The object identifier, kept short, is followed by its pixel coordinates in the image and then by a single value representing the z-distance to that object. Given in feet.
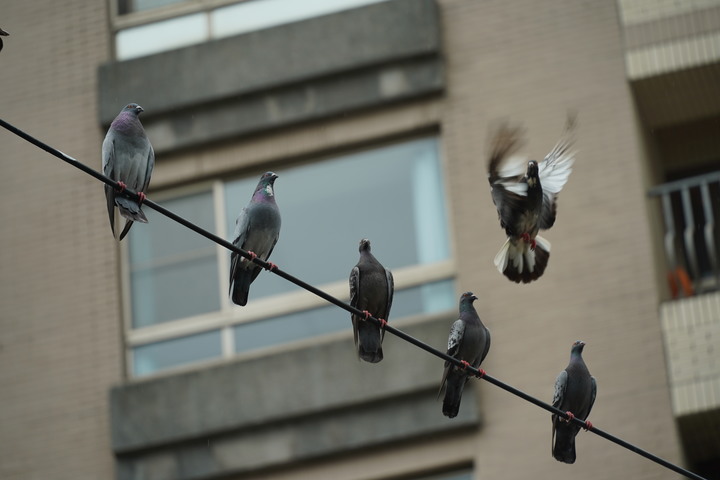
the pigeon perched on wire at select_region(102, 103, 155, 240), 39.09
